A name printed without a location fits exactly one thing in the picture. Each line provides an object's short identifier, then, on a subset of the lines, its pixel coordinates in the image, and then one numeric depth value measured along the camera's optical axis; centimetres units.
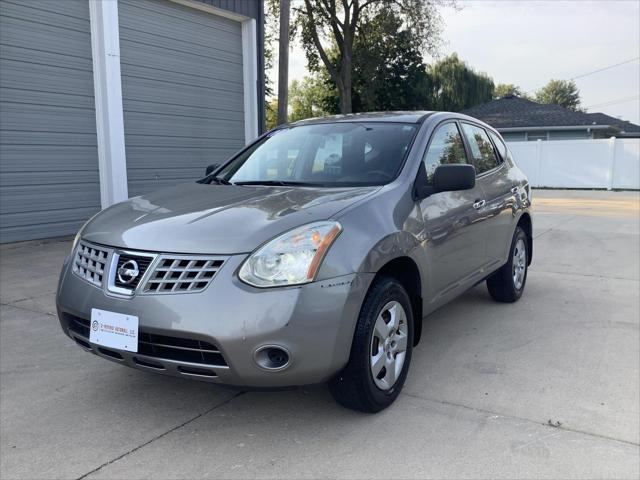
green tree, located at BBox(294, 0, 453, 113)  2541
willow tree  4188
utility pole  1137
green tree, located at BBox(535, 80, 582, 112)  8644
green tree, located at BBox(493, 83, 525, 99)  8262
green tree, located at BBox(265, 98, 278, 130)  3616
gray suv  256
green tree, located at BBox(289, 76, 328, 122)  3690
